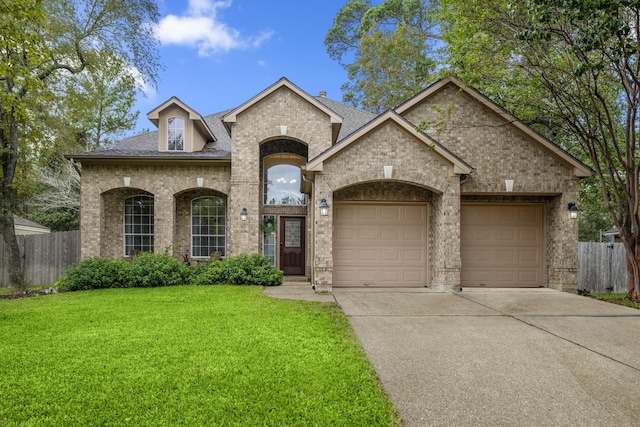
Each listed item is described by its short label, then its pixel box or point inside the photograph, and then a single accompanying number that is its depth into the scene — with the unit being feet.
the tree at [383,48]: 66.64
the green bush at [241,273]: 32.04
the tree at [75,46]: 36.55
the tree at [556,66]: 21.71
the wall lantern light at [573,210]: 29.71
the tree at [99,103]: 40.98
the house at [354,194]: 28.50
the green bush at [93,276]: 31.12
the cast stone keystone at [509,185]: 30.48
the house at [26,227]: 54.20
